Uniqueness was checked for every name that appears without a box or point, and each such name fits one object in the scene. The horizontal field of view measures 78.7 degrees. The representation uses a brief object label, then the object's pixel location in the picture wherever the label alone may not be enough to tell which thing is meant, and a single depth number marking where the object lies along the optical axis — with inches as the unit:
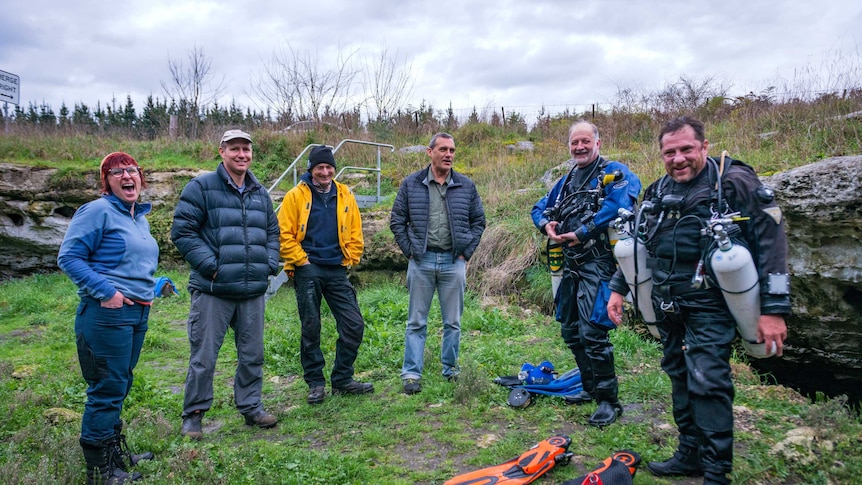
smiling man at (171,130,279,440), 139.3
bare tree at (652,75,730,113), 493.4
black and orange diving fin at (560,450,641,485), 105.2
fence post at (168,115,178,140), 582.2
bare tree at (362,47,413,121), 624.7
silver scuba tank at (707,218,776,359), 93.5
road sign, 419.8
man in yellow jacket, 164.1
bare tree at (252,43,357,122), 621.0
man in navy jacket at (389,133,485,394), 172.7
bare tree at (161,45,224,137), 753.6
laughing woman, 111.0
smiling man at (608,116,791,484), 95.2
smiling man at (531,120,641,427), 139.3
